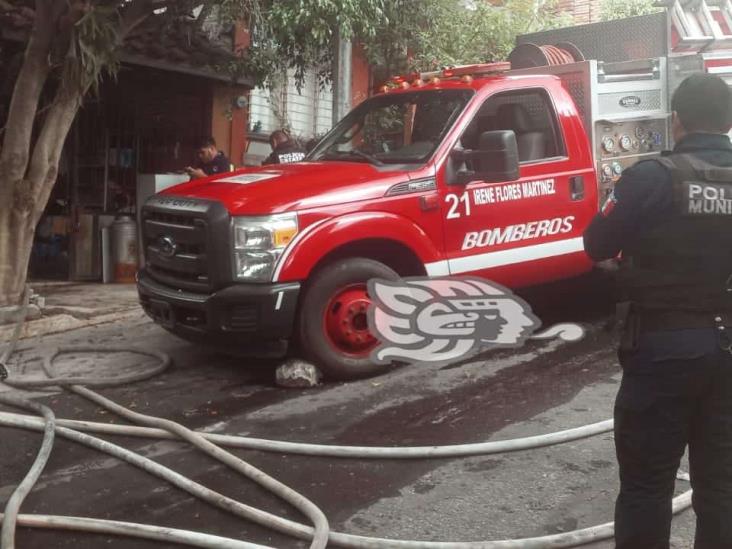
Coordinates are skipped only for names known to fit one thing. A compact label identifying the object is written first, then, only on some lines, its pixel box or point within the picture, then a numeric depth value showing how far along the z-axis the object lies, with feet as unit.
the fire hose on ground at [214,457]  10.14
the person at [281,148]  27.25
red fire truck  17.01
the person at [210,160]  28.91
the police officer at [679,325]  8.57
